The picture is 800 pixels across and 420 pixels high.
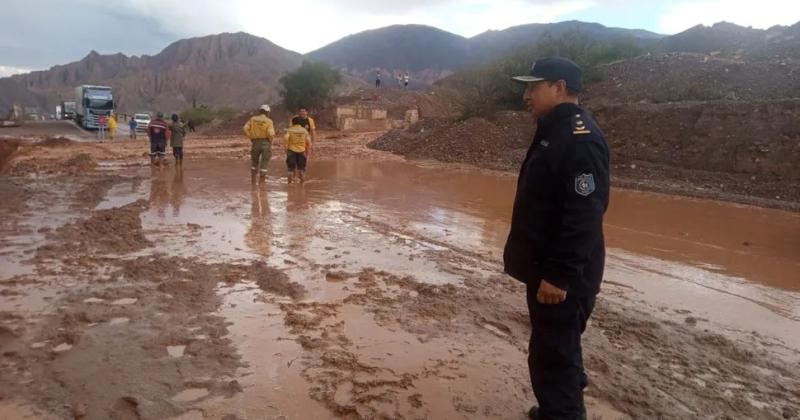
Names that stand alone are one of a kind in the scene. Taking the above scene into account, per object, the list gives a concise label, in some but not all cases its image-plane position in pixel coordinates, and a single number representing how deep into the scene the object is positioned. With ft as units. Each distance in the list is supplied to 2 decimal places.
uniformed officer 7.75
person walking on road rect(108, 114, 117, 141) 98.87
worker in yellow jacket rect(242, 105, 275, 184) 36.22
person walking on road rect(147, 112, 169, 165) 46.21
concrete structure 113.09
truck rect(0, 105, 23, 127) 142.20
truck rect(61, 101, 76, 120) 177.92
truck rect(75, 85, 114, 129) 128.77
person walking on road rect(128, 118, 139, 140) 103.09
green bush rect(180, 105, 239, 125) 151.64
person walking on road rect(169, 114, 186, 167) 46.62
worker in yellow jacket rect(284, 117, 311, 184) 37.40
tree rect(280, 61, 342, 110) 132.46
